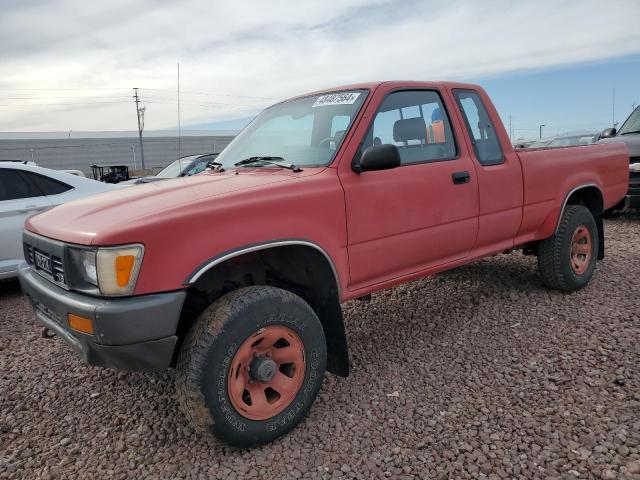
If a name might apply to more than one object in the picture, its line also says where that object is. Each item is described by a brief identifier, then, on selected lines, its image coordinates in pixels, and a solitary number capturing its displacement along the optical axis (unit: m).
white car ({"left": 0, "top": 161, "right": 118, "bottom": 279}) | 5.30
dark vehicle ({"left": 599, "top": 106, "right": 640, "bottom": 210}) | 7.74
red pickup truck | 2.30
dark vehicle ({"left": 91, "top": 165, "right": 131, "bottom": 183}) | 22.92
